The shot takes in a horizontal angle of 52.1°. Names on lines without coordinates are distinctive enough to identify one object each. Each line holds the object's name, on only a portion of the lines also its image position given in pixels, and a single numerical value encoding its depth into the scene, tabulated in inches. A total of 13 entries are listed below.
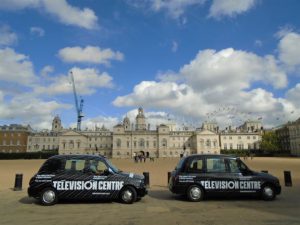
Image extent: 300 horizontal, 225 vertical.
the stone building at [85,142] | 5634.8
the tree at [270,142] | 4311.0
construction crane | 6780.5
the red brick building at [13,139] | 5221.5
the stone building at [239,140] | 5674.2
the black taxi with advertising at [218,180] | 497.4
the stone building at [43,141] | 5753.0
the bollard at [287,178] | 684.0
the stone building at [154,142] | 5526.6
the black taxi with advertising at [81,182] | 471.2
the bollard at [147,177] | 697.7
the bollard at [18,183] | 648.4
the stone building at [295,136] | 4247.0
